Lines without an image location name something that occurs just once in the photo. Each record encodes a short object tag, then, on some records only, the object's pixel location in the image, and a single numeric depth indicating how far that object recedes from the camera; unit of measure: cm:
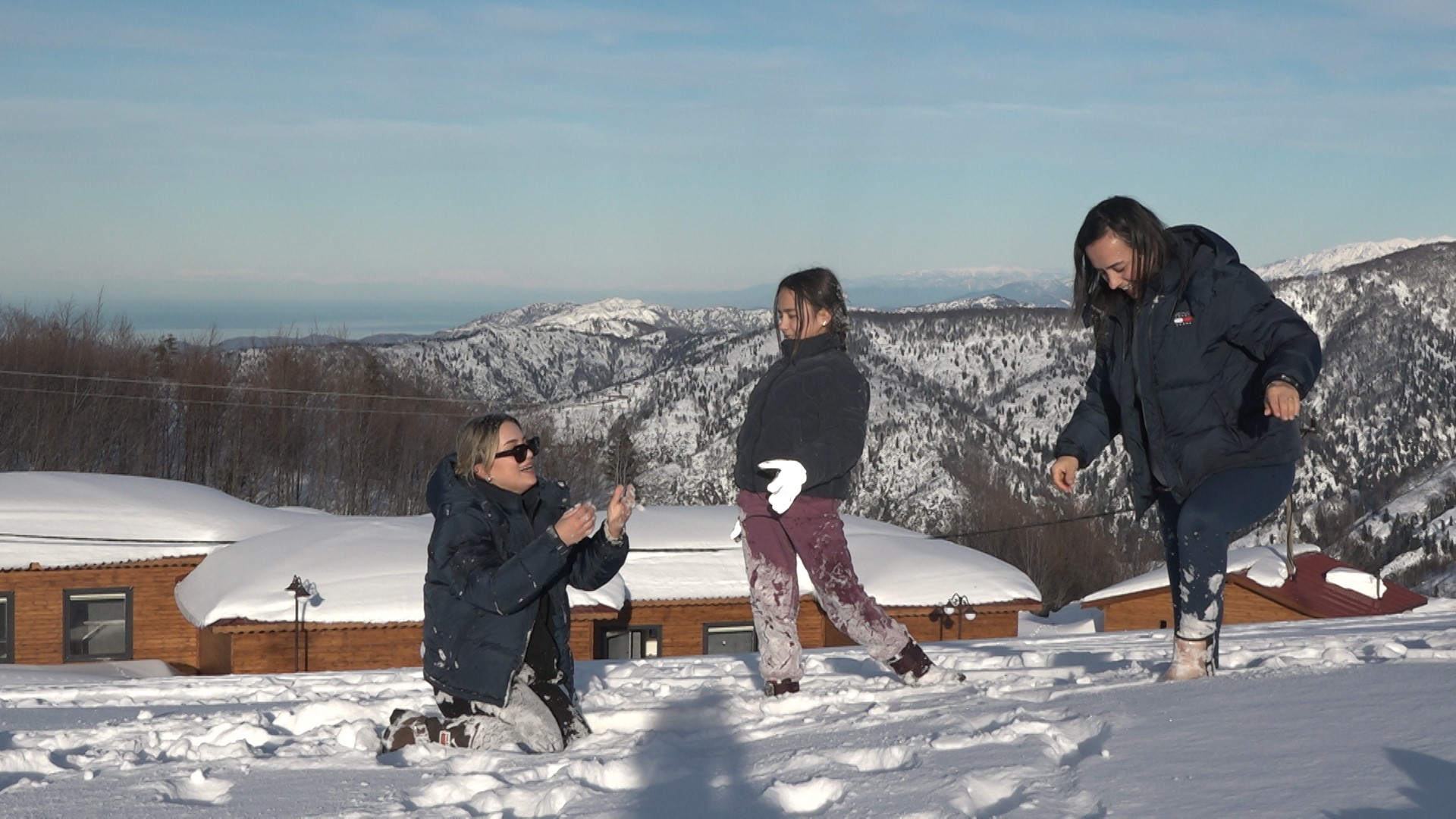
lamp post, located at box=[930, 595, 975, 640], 1869
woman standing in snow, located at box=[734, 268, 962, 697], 490
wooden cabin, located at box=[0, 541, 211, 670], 1889
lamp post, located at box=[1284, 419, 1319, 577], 2006
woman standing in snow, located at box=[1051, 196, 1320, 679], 431
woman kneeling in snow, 419
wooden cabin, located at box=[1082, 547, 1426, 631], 2244
